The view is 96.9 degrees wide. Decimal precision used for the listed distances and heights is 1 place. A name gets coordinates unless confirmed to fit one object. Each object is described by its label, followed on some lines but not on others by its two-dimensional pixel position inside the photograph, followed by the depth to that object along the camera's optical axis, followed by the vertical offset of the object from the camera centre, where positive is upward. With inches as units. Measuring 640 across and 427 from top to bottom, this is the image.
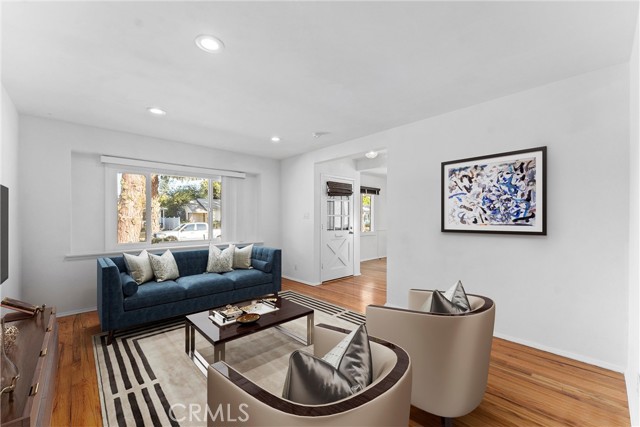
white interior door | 216.4 -19.9
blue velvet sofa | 114.2 -37.5
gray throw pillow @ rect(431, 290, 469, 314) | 67.3 -22.8
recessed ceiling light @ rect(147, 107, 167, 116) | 125.4 +45.0
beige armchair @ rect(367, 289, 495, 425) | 62.0 -32.3
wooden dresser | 46.3 -33.8
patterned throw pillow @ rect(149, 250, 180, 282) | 141.6 -28.6
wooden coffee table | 87.0 -39.1
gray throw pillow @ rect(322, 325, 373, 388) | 39.7 -21.5
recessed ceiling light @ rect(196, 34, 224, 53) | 76.3 +46.5
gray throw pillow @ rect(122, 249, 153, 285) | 135.6 -27.7
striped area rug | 72.6 -51.7
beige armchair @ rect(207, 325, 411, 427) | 32.7 -24.1
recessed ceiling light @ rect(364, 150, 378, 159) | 177.5 +36.9
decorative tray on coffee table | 98.1 -37.7
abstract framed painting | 106.6 +7.5
